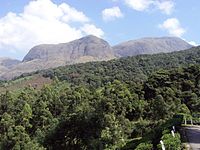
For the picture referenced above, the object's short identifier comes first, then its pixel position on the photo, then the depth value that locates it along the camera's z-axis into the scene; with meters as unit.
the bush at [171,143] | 17.20
